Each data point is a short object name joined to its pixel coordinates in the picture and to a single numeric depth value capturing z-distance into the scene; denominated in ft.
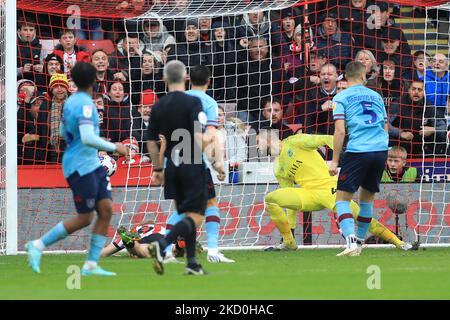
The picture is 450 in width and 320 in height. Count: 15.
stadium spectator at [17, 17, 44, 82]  54.70
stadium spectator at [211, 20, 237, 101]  55.62
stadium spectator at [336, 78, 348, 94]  54.90
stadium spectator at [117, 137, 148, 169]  53.22
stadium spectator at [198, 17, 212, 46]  56.44
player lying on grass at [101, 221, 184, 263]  44.65
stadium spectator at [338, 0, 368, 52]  55.77
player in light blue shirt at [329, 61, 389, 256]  42.70
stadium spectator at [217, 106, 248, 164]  54.13
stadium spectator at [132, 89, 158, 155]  54.60
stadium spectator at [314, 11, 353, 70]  55.57
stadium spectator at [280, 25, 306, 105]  55.47
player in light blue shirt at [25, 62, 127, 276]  33.17
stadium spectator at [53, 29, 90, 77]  55.11
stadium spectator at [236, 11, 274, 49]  56.65
